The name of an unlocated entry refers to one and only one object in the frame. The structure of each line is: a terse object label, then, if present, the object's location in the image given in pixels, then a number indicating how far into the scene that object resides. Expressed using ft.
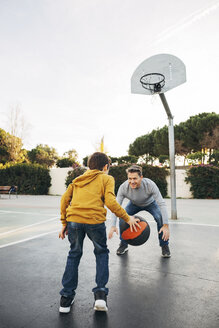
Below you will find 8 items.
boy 6.40
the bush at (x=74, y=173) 57.34
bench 50.79
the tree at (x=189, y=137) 81.92
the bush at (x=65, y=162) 105.50
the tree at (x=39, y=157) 148.66
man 10.02
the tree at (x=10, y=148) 89.40
